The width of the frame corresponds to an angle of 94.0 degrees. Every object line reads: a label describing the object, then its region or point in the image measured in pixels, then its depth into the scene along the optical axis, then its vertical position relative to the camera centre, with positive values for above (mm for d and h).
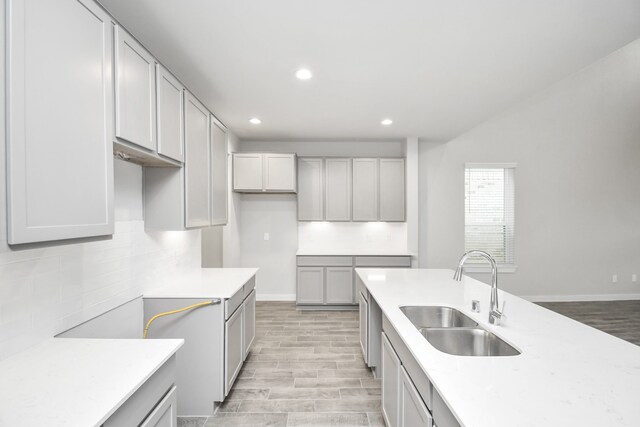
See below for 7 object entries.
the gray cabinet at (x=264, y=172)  4492 +592
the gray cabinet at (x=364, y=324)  2732 -1090
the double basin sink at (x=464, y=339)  1475 -688
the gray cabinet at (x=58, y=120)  924 +336
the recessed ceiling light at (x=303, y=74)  2455 +1158
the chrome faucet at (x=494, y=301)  1563 -495
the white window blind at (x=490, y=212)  5051 -32
